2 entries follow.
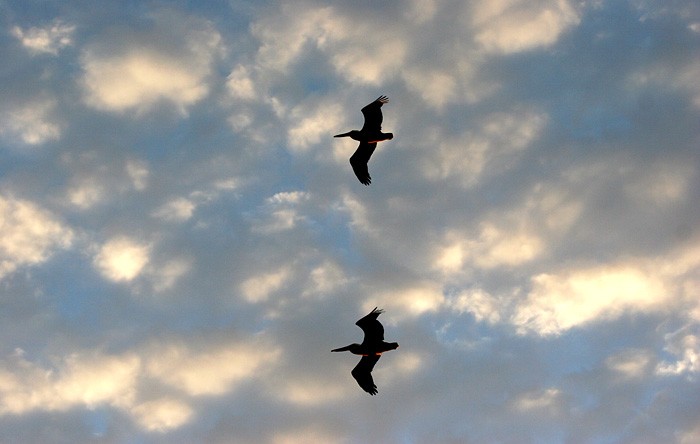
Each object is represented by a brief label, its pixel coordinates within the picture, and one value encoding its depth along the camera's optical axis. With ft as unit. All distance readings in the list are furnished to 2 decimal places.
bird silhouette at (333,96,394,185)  124.98
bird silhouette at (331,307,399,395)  118.93
